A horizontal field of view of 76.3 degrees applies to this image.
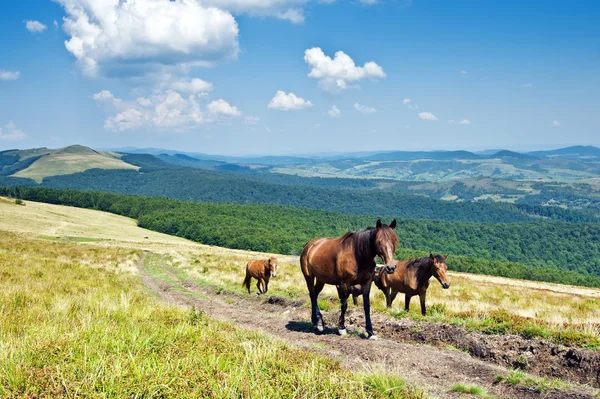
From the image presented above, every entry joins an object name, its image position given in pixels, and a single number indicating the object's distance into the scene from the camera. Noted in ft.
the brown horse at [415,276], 47.42
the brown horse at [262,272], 69.82
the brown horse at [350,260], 33.27
